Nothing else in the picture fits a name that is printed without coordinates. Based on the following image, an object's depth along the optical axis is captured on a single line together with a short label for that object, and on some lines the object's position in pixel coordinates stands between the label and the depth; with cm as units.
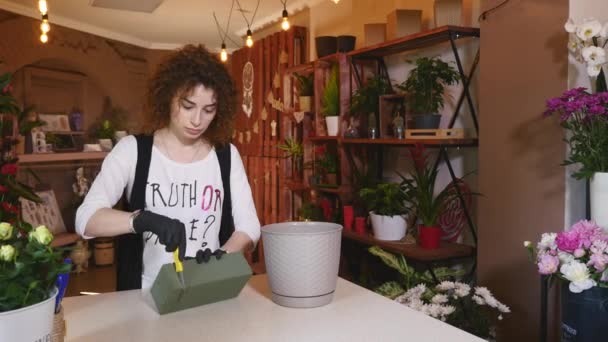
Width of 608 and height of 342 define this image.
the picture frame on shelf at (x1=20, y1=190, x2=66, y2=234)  508
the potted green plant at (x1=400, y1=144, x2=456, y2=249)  278
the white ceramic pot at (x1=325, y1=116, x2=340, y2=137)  365
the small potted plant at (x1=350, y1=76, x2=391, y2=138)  329
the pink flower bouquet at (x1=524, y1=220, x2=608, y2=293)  155
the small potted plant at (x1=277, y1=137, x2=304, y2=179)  461
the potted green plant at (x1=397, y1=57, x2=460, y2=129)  274
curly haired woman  164
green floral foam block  115
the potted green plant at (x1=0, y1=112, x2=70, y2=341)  71
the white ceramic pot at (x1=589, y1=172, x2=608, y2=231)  173
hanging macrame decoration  594
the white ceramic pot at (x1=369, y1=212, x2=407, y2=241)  300
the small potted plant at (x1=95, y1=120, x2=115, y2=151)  591
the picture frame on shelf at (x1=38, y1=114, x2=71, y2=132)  568
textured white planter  121
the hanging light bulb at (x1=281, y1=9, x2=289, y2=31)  360
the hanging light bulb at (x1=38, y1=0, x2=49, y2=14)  332
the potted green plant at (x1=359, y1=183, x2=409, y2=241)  300
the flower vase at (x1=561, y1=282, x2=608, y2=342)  159
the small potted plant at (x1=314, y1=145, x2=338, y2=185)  380
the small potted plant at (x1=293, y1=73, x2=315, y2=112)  424
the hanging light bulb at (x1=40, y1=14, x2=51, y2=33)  352
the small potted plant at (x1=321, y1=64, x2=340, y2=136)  367
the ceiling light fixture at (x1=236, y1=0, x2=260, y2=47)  435
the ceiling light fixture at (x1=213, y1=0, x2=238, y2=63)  523
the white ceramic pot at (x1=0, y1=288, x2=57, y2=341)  71
